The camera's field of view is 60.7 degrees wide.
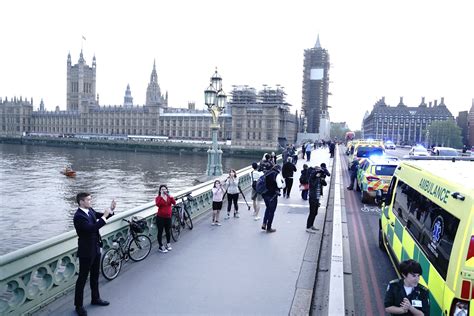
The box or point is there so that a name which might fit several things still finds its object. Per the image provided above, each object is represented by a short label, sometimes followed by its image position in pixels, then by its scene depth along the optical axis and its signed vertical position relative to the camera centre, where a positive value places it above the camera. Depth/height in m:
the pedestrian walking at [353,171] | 18.39 -1.46
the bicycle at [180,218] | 9.30 -2.03
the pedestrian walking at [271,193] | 9.88 -1.37
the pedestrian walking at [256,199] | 11.64 -1.82
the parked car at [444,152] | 30.59 -0.68
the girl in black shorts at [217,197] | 10.54 -1.61
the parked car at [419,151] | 33.11 -0.81
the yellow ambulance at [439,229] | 3.96 -1.06
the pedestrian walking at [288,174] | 14.66 -1.33
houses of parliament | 111.81 +5.11
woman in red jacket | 8.21 -1.56
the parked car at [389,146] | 62.14 -0.76
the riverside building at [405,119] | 143.38 +7.95
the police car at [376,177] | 14.73 -1.34
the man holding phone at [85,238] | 5.31 -1.44
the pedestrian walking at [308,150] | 29.83 -0.88
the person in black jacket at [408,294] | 4.14 -1.60
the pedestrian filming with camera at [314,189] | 10.08 -1.27
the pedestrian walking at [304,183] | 14.70 -1.67
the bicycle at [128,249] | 6.79 -2.17
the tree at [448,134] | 102.50 +2.37
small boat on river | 45.84 -4.88
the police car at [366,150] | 25.11 -0.61
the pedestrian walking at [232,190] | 11.64 -1.56
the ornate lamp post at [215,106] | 19.14 +1.41
